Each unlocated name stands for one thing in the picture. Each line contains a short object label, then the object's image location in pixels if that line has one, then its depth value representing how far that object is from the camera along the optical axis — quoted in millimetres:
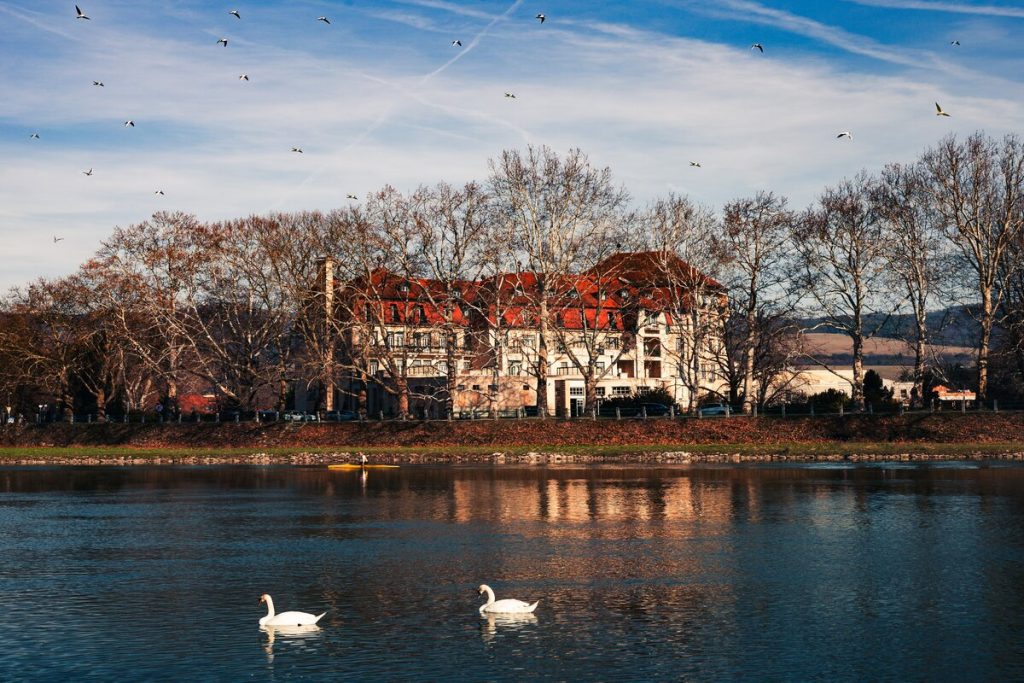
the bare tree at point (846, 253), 91875
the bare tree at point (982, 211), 88000
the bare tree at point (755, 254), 93250
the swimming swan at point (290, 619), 28453
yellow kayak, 80925
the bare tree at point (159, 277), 100812
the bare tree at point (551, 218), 92875
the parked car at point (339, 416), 110188
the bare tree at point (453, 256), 94188
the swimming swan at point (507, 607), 29438
